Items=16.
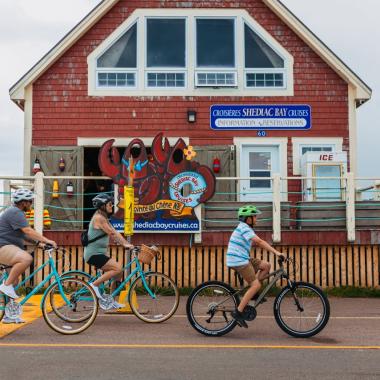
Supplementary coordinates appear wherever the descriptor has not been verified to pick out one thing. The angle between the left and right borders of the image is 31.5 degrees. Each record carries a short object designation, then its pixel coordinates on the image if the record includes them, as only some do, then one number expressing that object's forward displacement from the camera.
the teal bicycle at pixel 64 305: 8.51
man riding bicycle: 8.54
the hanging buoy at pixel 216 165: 16.91
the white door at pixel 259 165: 17.25
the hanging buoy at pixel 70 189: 16.59
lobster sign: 14.22
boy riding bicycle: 8.55
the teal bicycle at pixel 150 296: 9.38
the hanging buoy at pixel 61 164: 16.83
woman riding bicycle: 9.50
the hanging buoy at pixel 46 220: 14.46
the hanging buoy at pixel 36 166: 16.77
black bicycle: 8.39
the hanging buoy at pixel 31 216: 14.52
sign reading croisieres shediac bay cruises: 17.19
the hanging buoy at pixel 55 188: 16.55
